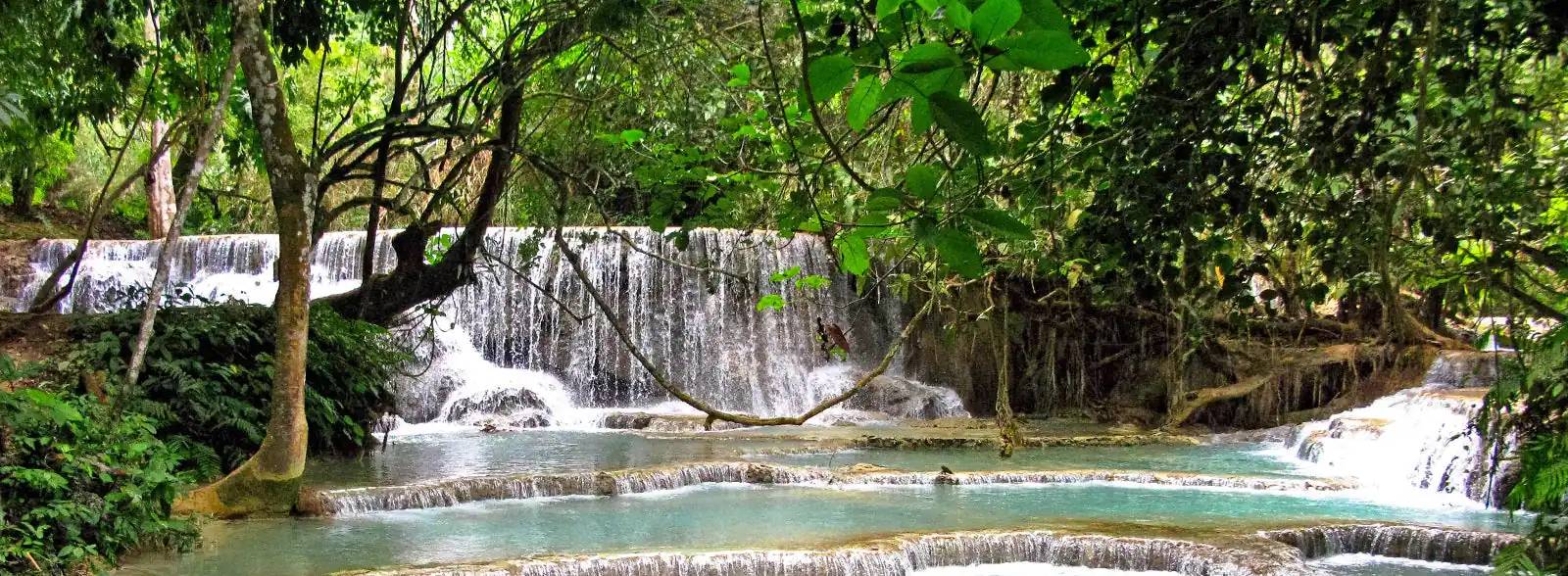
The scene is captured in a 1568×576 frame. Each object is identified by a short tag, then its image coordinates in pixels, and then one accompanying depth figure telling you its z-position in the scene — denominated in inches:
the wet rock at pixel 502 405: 549.3
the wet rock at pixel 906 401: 601.3
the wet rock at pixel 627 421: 508.1
